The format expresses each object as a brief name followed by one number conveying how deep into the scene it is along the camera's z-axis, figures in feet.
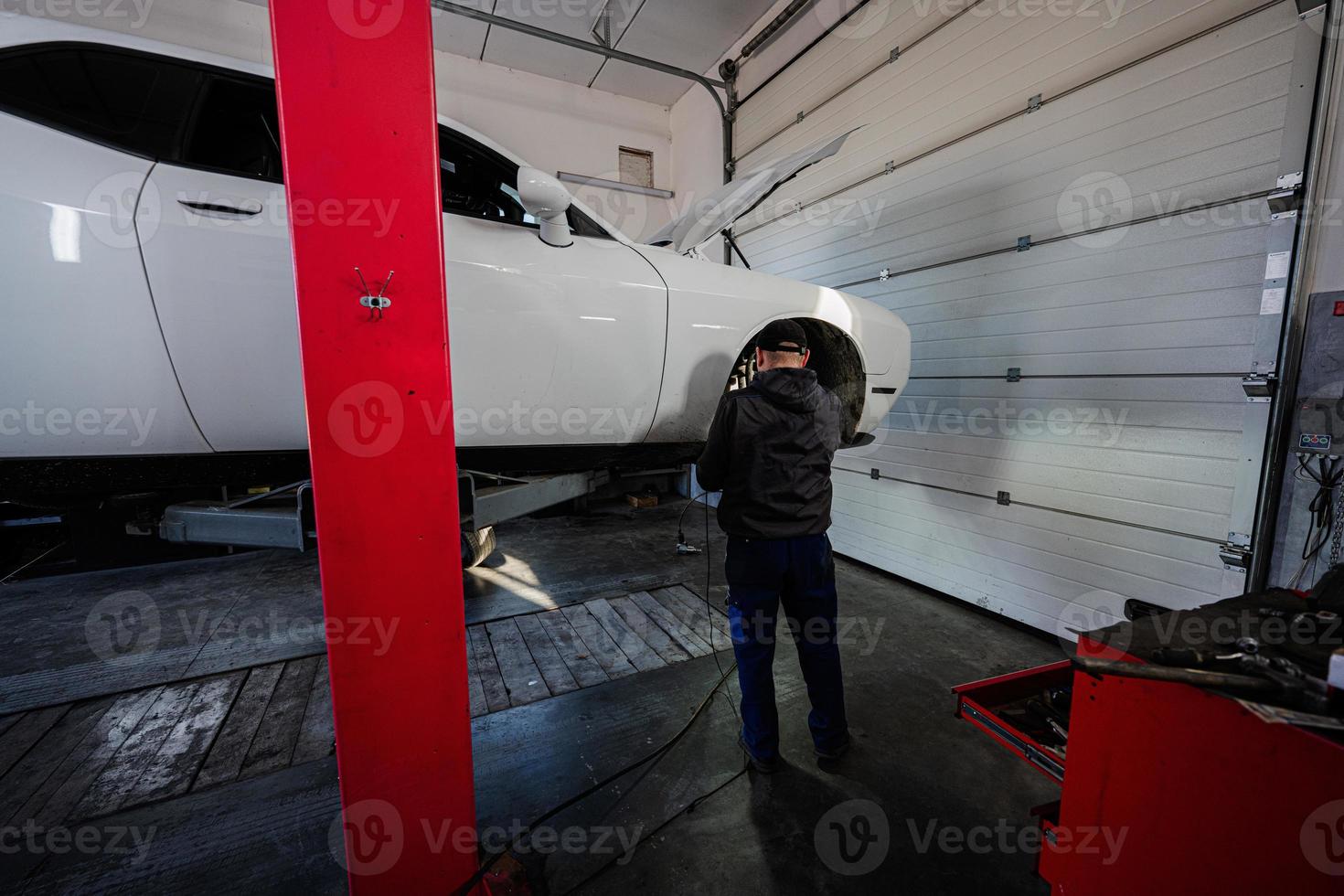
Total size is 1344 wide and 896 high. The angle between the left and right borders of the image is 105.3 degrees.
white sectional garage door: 6.91
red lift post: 3.19
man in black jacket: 5.66
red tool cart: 2.30
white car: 4.34
